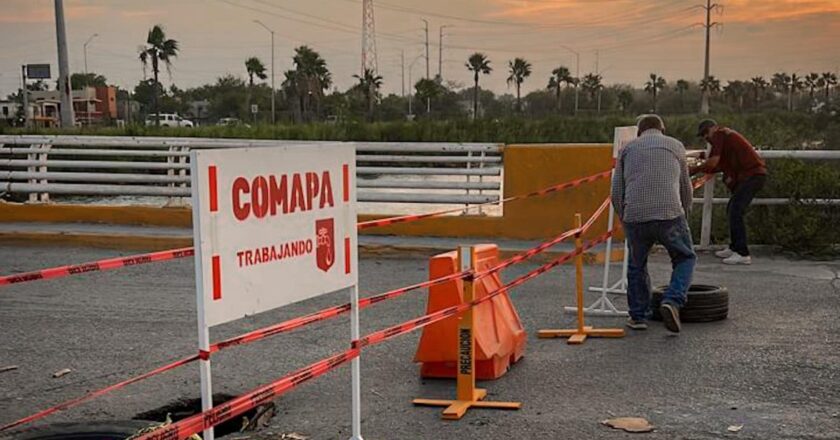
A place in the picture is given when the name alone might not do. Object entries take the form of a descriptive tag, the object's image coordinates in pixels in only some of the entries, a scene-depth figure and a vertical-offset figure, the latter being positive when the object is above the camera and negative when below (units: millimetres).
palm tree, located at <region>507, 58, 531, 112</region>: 110750 +6686
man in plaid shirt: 7457 -712
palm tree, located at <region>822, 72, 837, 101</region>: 96812 +4920
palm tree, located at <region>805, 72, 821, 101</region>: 105950 +5043
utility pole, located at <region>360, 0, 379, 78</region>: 97062 +11676
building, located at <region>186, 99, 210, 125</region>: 115600 +2247
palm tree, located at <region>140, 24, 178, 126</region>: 89875 +7937
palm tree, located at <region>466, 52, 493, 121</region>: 100562 +6876
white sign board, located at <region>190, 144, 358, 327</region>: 3652 -439
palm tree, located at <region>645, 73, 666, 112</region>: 119188 +5349
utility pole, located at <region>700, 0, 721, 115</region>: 89062 +4978
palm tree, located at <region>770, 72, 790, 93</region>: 116000 +5506
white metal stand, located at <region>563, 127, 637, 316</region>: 8234 -1589
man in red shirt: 10438 -518
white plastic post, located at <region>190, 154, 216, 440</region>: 3594 -834
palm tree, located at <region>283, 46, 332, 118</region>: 95188 +5347
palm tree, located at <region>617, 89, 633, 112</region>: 118750 +3544
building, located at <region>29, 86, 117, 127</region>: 90031 +2608
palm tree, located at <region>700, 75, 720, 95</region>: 115281 +5185
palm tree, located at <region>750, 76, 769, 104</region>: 109812 +4786
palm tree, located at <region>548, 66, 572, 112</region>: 108362 +5832
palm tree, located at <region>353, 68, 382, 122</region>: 88562 +4271
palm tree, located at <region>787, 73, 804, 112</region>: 109062 +4792
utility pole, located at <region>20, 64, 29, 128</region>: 65238 +1895
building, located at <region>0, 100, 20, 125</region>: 88412 +1986
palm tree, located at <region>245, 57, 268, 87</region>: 106500 +6952
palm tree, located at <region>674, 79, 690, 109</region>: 126812 +5276
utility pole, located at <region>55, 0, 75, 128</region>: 39272 +2891
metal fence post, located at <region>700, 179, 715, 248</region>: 11180 -1181
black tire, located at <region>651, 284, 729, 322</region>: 7777 -1566
